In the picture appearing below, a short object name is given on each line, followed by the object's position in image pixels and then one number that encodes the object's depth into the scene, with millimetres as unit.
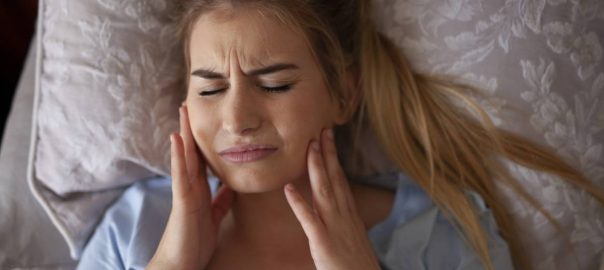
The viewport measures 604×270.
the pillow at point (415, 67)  1174
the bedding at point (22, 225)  1238
